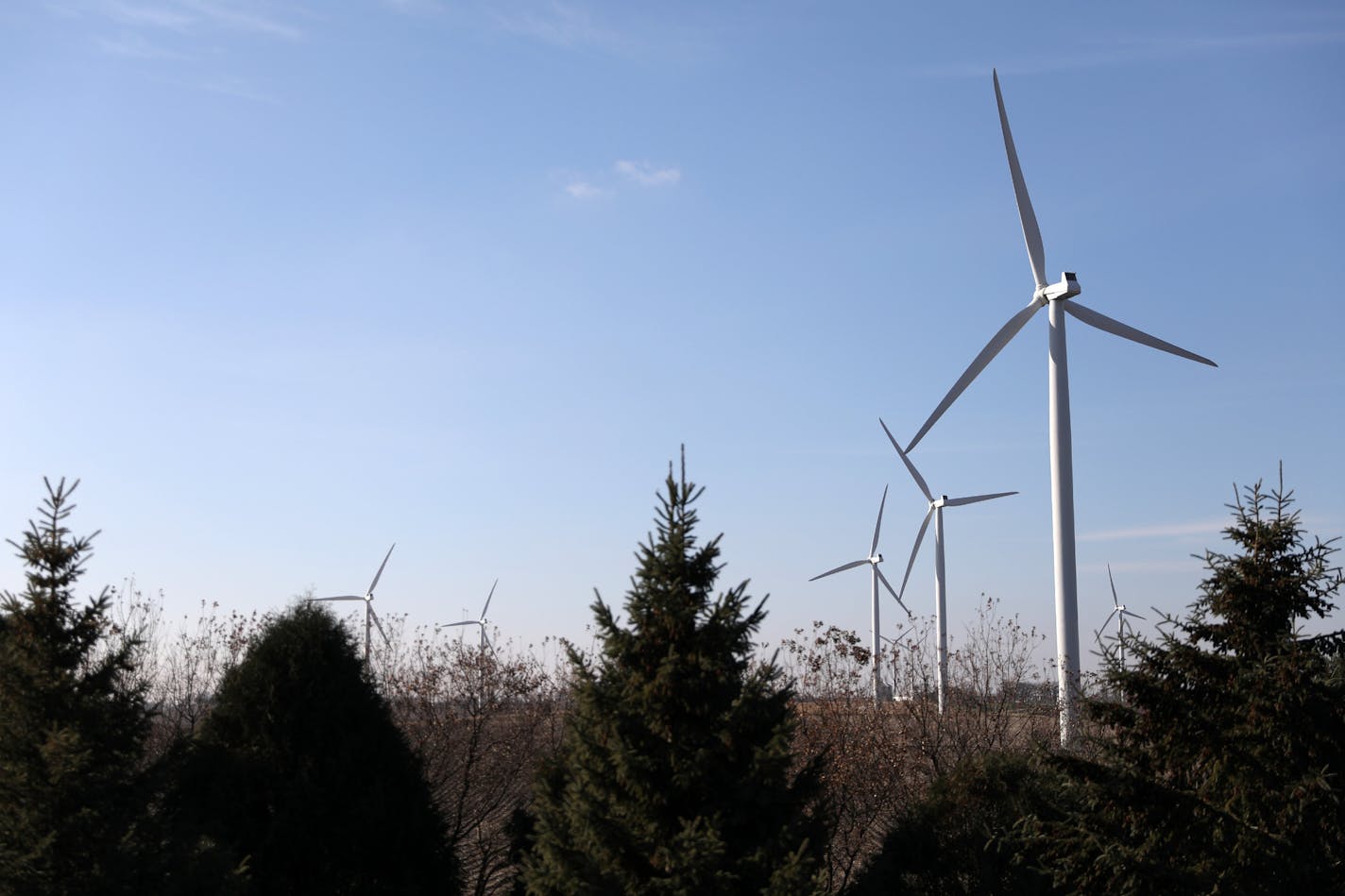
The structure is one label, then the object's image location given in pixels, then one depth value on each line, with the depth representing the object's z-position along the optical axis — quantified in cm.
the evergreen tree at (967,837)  1662
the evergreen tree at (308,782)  1438
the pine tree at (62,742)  1261
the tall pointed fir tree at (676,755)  1088
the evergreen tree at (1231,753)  1312
